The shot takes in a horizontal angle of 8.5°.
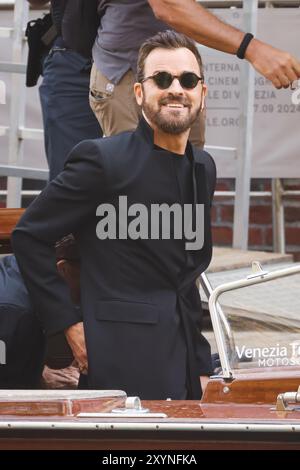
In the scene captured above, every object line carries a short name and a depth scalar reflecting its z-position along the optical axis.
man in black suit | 5.02
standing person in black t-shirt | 6.45
